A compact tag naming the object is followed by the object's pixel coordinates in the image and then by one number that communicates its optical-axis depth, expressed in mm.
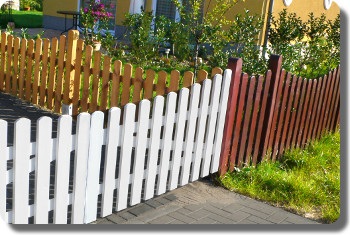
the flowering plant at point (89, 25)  7758
